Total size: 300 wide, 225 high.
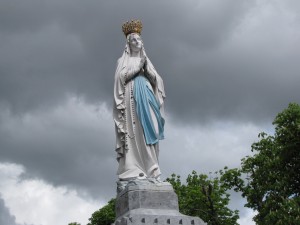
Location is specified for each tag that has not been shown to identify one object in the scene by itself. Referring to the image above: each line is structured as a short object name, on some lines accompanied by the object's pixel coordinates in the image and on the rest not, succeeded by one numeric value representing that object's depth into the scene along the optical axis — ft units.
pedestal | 37.86
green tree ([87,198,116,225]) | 127.13
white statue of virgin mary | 42.83
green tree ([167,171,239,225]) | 104.12
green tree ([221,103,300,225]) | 79.38
